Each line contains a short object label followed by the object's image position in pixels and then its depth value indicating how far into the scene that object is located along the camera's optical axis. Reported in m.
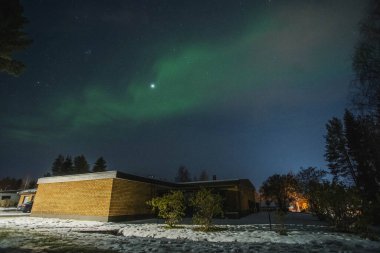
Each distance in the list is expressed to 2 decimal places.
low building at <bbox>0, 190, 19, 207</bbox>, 47.58
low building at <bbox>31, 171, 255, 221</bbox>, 17.55
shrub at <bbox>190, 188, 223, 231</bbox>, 12.63
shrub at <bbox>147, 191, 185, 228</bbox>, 13.50
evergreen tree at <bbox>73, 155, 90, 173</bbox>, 65.69
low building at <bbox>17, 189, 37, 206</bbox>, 37.25
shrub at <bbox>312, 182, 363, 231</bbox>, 11.00
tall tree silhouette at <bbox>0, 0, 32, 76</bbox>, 10.35
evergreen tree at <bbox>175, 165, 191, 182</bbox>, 105.25
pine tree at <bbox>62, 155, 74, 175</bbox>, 64.75
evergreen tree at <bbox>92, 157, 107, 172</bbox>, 62.61
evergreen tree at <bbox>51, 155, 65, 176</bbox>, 68.39
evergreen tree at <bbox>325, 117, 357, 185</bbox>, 27.35
